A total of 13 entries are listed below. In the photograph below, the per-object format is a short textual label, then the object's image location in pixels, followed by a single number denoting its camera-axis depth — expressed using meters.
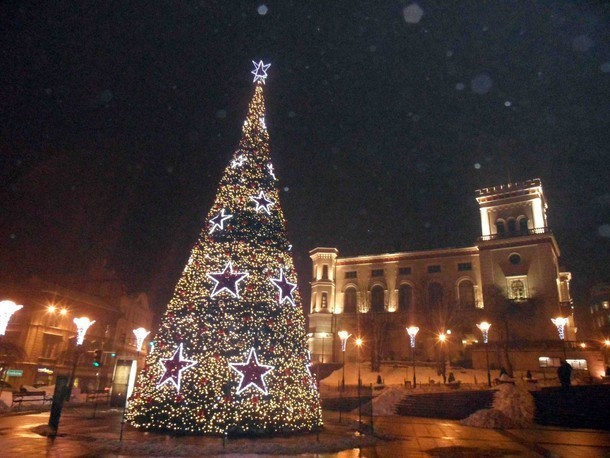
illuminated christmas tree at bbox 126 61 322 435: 11.05
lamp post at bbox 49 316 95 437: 11.96
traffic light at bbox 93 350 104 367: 18.92
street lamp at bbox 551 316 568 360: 29.42
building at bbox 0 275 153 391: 35.62
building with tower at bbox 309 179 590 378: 44.38
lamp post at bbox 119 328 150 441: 29.66
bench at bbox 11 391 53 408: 19.36
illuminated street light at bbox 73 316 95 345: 20.91
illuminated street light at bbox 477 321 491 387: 31.43
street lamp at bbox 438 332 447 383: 36.54
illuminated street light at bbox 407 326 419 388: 30.61
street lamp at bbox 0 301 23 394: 12.16
